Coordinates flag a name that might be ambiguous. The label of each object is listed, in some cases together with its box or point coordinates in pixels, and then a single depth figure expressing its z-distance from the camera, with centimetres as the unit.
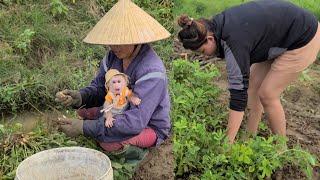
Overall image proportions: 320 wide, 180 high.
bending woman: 358
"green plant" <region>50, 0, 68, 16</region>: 598
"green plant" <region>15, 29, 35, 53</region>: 516
